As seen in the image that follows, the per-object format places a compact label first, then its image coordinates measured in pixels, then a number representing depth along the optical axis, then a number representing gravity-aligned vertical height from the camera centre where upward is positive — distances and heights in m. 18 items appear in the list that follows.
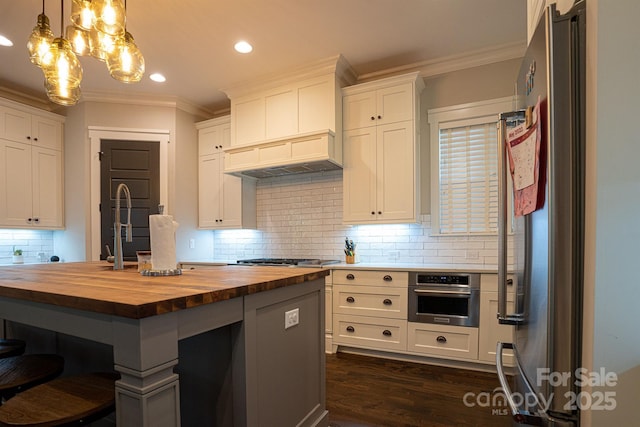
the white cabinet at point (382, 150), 3.34 +0.64
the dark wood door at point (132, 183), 4.20 +0.35
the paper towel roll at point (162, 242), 1.61 -0.17
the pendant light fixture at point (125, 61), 2.12 +0.99
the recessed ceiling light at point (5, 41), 3.04 +1.59
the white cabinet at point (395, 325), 2.80 -1.06
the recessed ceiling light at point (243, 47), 3.18 +1.62
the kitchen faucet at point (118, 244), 2.15 -0.23
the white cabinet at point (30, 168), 3.86 +0.52
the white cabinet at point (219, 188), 4.36 +0.30
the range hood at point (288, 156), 3.46 +0.61
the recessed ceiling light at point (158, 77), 3.79 +1.56
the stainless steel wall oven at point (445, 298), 2.86 -0.79
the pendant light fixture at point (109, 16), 1.86 +1.12
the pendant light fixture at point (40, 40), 1.96 +1.02
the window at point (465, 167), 3.30 +0.46
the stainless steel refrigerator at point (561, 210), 0.86 +0.00
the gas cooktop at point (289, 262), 3.55 -0.59
